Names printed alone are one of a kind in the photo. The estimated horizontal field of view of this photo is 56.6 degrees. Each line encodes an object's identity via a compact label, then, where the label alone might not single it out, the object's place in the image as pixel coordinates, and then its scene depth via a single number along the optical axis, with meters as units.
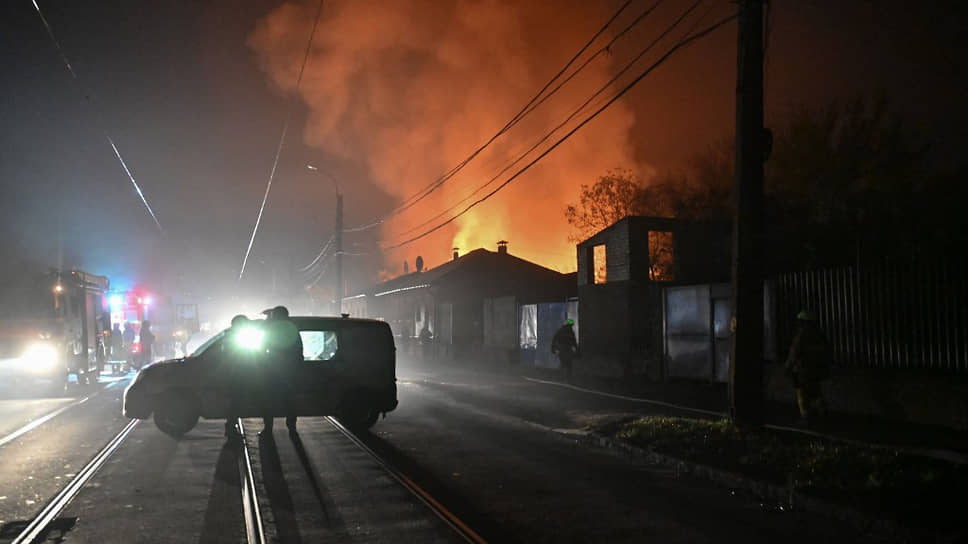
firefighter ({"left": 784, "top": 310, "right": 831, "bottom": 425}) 12.92
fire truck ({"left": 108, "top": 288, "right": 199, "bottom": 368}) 31.95
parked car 12.59
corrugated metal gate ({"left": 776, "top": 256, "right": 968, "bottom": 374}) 13.22
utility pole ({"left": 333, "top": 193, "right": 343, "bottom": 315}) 42.81
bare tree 53.16
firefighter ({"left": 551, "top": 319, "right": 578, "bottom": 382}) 24.06
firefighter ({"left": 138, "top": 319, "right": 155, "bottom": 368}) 30.11
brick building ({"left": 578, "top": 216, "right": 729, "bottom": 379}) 23.50
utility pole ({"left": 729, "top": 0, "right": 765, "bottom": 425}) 11.62
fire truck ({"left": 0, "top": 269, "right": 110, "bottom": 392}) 20.91
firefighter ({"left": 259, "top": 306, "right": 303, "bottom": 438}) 12.51
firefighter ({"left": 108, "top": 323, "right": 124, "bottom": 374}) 31.09
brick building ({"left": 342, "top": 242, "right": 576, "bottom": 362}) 36.25
